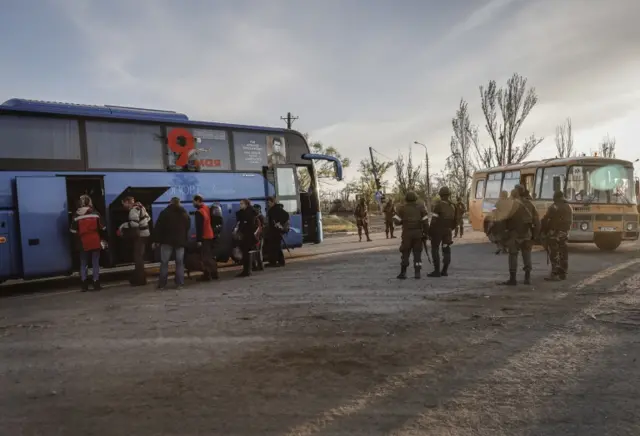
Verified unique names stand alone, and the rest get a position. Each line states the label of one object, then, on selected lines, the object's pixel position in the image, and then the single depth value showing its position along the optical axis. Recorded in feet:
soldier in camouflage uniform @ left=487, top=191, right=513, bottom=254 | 31.27
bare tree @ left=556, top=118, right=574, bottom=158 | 171.21
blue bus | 32.48
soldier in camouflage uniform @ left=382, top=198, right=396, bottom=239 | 75.87
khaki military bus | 48.39
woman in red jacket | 31.94
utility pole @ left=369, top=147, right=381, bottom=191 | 176.35
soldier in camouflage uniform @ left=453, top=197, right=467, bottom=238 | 65.89
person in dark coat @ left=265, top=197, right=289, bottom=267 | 41.57
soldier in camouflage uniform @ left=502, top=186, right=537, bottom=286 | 30.60
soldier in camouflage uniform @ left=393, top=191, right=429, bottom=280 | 33.86
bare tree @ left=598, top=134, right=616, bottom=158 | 203.88
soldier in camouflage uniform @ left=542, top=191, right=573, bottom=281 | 32.35
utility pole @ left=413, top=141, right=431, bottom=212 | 151.10
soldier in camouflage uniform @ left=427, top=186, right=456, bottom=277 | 34.50
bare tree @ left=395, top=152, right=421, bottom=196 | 183.73
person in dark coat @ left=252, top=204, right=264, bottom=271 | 39.63
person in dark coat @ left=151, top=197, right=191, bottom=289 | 33.19
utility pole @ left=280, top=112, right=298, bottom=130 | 165.78
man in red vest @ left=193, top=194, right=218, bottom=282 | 36.19
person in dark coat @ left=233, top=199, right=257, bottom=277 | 38.50
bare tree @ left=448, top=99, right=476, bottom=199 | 151.64
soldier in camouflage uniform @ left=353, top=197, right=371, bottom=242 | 71.63
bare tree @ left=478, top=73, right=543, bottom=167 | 134.10
